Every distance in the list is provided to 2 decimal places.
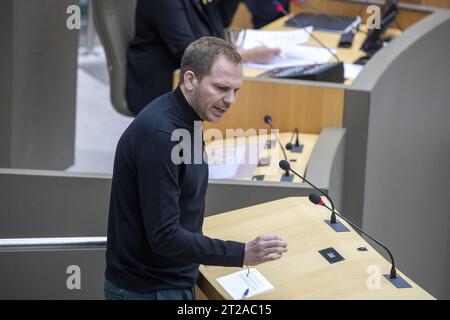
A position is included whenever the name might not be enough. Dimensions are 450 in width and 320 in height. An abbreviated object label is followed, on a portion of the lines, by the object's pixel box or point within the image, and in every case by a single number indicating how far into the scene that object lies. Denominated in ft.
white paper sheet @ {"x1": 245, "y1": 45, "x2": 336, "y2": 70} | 32.91
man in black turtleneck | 15.83
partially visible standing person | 30.35
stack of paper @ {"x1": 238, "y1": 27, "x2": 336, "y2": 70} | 33.76
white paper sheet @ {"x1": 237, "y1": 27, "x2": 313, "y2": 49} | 34.01
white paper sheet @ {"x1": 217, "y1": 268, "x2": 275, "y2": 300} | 16.61
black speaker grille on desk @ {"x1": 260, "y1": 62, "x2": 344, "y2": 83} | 29.09
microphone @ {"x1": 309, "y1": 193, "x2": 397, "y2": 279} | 18.58
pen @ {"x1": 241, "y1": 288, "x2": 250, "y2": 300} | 16.46
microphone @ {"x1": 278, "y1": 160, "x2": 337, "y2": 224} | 19.29
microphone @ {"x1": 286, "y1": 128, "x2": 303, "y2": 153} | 27.25
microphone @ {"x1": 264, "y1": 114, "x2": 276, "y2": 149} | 27.65
